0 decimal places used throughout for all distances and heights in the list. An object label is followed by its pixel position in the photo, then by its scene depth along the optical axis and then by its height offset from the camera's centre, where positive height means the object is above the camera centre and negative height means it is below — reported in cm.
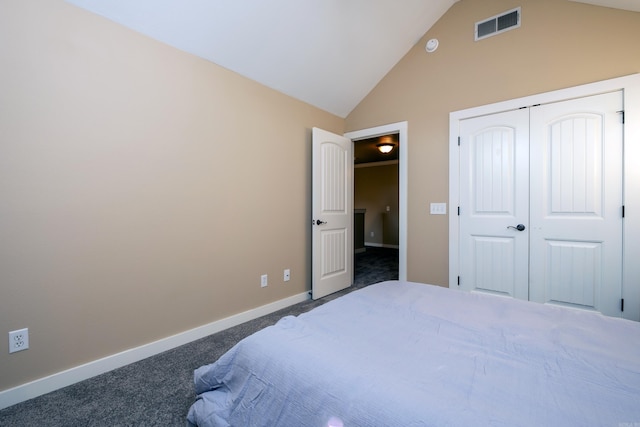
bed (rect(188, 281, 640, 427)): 69 -50
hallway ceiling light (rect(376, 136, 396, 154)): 537 +134
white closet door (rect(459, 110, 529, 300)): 257 +7
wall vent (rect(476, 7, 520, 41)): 259 +183
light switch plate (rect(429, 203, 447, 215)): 297 +2
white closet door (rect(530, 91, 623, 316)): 221 +5
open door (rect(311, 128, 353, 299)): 320 -3
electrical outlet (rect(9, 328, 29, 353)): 152 -72
